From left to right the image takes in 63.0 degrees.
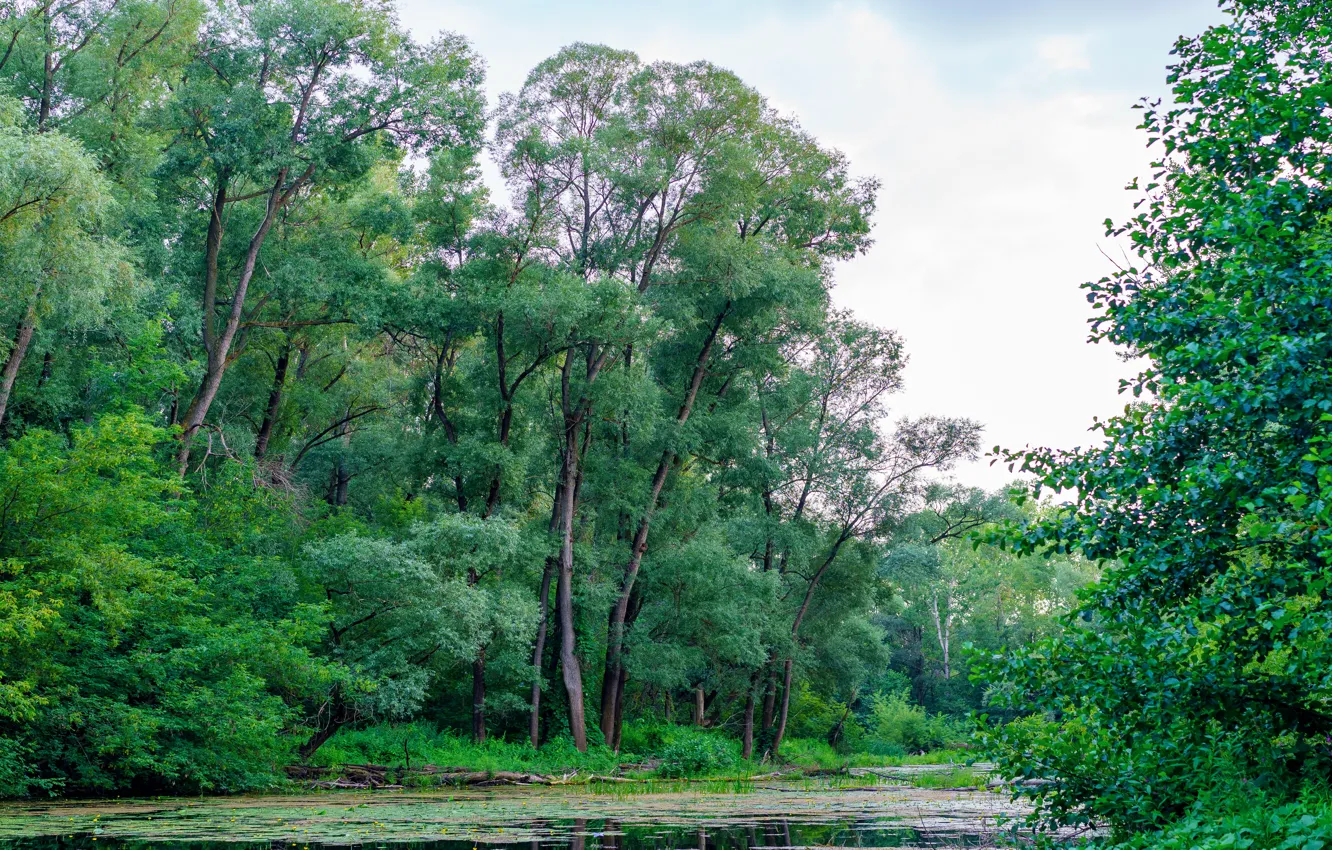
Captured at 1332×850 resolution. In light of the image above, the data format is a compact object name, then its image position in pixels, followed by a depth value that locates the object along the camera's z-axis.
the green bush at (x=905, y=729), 46.81
